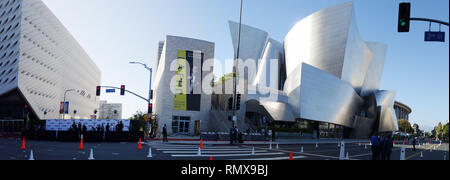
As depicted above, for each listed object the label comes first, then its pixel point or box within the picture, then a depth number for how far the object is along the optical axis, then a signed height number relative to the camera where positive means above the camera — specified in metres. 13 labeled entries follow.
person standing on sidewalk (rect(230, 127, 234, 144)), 26.55 -2.60
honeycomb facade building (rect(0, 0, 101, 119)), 53.84 +9.09
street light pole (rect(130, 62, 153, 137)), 32.02 +0.80
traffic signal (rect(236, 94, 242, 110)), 27.37 +0.18
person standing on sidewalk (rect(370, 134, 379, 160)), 15.62 -1.90
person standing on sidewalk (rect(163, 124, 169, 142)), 27.50 -2.80
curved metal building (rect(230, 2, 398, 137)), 55.34 +7.49
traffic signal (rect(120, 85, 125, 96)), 32.03 +1.23
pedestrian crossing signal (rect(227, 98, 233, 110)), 26.54 +0.11
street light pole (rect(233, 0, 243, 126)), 28.42 -0.24
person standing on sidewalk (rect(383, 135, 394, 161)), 15.49 -1.92
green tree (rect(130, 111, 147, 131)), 31.45 -2.41
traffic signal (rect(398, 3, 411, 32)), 12.24 +3.66
